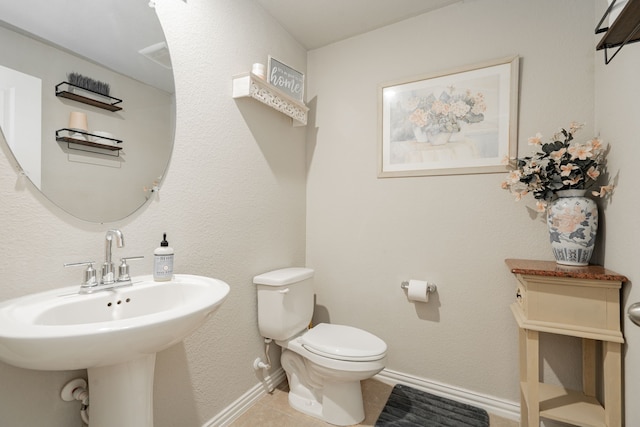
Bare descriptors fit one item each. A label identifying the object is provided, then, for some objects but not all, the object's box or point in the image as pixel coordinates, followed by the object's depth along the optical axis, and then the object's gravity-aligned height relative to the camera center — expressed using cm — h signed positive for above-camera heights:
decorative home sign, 181 +82
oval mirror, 93 +38
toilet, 150 -71
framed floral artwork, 169 +55
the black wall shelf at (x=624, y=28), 68 +46
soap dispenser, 119 -21
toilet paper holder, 183 -45
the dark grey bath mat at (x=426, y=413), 160 -110
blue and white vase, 132 -5
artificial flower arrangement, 132 +21
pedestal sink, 68 -32
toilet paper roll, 179 -46
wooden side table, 117 -44
